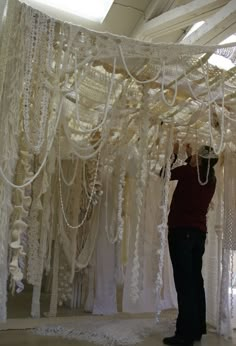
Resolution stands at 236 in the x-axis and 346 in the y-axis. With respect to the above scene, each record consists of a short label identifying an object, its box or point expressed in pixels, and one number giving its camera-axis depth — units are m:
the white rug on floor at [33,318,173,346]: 2.62
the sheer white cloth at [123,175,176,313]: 3.48
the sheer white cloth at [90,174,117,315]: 3.45
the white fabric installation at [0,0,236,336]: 1.70
